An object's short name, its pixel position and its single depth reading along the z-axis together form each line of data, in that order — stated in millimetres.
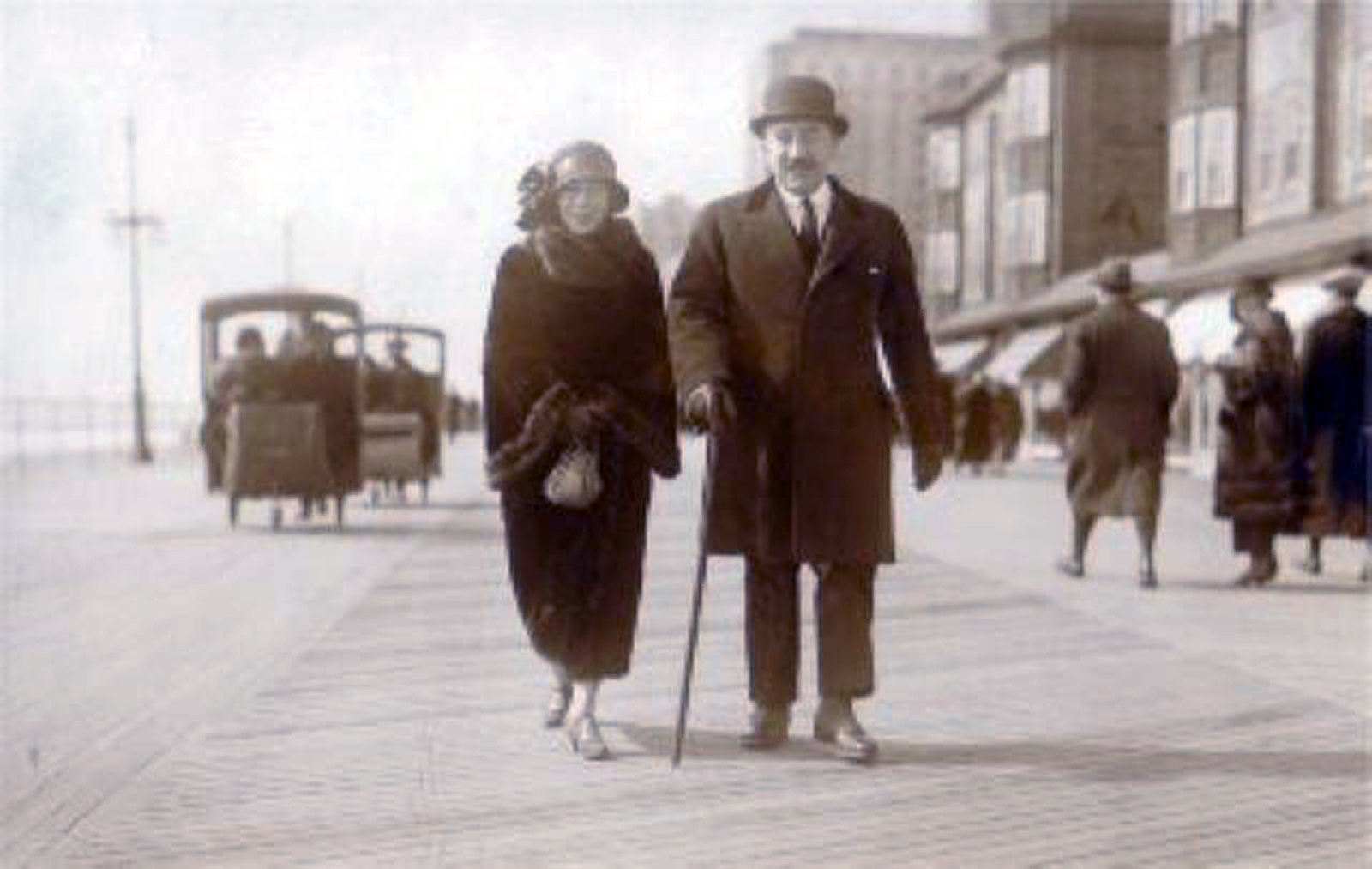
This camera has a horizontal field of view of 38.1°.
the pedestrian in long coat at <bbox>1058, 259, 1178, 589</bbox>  11344
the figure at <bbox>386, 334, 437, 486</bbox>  19906
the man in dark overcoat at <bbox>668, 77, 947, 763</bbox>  5996
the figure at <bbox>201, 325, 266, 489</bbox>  15609
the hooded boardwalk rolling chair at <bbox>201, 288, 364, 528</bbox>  15617
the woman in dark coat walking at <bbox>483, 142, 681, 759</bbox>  5969
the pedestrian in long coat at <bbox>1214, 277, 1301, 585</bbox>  11680
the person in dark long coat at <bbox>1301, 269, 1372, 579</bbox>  11727
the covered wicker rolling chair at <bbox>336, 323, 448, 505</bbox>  19141
